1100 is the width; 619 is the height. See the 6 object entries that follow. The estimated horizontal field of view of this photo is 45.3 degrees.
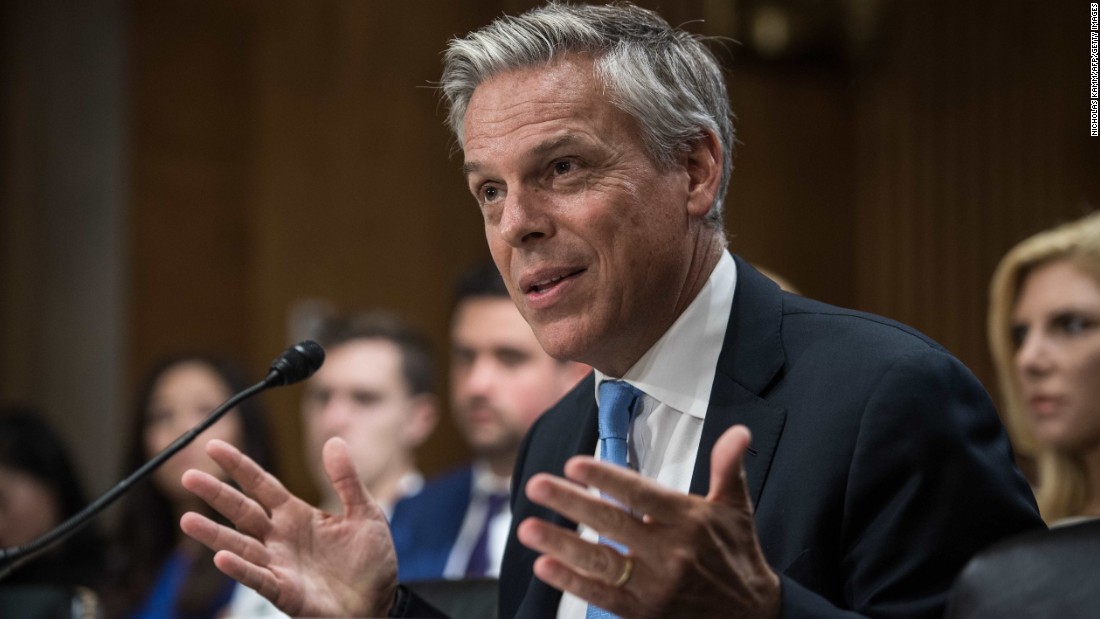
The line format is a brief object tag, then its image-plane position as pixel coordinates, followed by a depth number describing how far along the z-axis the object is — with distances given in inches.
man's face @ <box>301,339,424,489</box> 174.9
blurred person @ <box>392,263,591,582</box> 151.1
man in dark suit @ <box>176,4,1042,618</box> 62.8
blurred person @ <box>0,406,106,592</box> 160.4
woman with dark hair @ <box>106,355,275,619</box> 153.9
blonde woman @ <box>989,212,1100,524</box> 115.9
